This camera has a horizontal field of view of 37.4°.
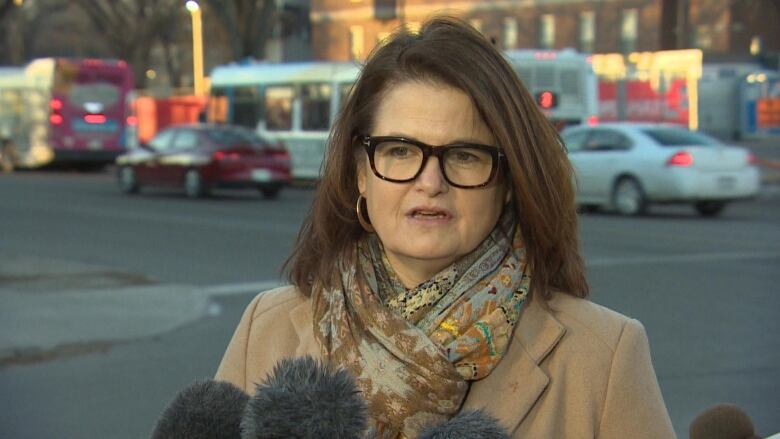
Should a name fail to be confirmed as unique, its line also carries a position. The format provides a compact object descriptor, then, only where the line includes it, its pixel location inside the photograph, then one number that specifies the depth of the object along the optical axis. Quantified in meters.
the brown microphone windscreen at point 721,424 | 2.22
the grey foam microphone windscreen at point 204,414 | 1.63
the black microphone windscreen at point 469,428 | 1.39
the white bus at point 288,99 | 26.41
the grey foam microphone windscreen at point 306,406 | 1.38
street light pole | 43.88
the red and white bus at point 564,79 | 25.30
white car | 17.58
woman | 2.07
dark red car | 22.34
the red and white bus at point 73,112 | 34.50
